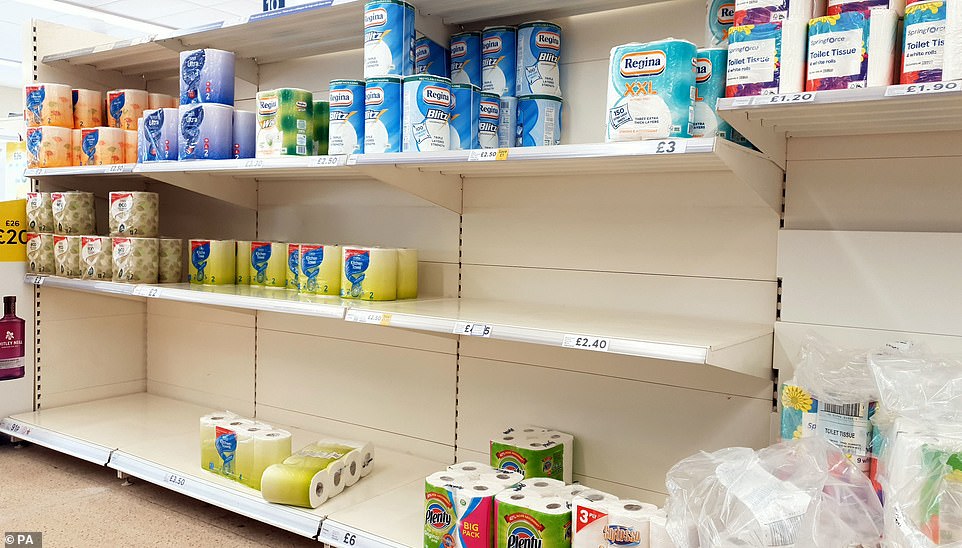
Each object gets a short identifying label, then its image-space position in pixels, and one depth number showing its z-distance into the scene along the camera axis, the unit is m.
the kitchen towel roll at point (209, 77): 2.73
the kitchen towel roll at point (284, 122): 2.50
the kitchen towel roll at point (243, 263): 2.96
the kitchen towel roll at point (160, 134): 2.85
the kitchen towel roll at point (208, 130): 2.69
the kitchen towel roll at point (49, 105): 3.27
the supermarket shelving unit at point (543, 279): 1.87
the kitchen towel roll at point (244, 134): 2.72
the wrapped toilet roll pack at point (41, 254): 3.32
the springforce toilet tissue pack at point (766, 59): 1.58
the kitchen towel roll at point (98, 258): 3.10
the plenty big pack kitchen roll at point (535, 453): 2.20
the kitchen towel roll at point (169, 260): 3.09
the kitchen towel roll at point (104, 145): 3.15
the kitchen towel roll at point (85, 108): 3.32
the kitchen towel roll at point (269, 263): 2.84
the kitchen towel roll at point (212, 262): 2.95
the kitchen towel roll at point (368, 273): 2.46
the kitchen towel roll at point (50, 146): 3.27
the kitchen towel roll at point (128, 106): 3.21
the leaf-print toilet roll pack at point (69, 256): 3.21
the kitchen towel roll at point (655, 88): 1.71
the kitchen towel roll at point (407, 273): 2.56
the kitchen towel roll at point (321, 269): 2.60
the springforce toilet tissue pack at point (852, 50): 1.49
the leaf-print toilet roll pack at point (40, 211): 3.35
